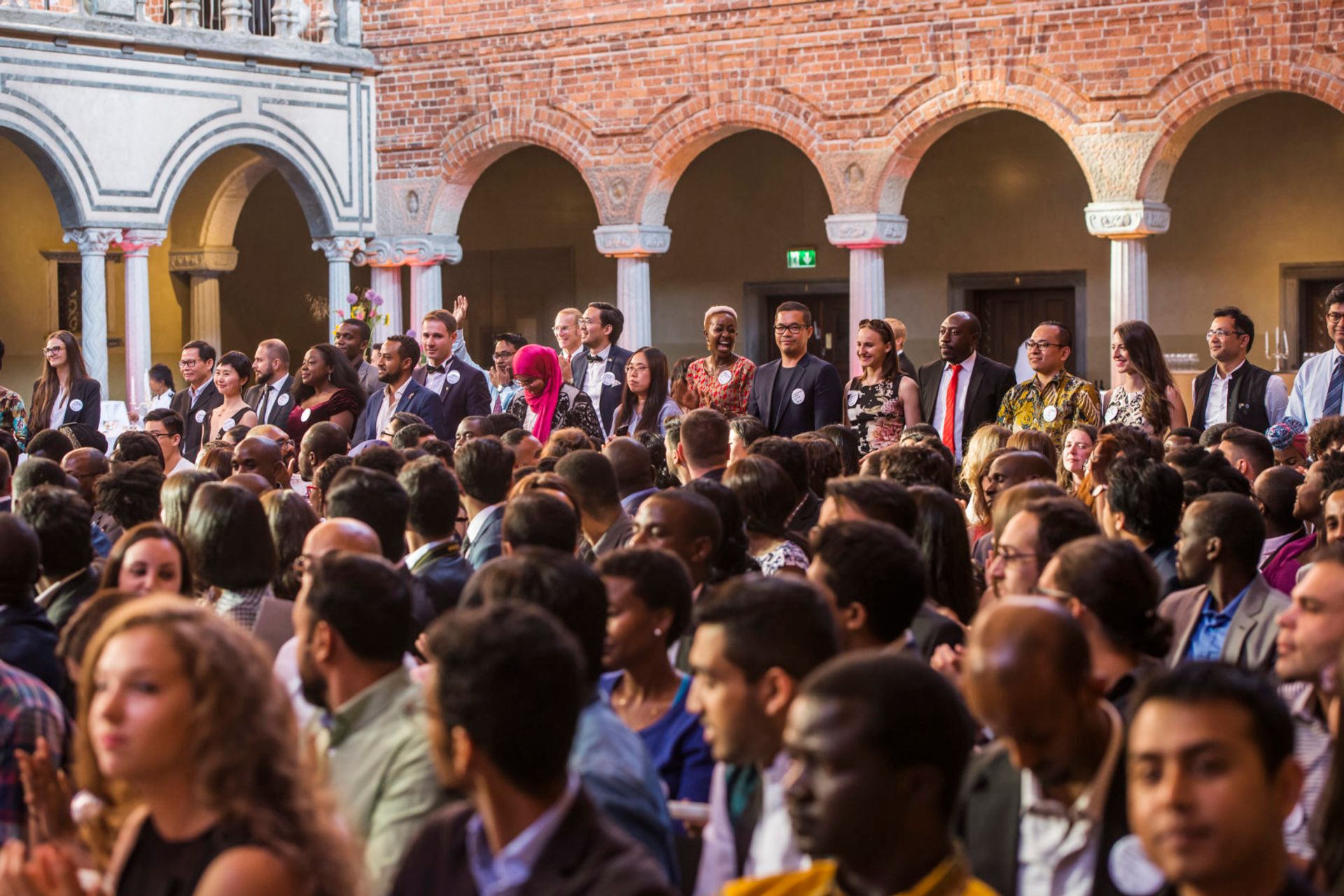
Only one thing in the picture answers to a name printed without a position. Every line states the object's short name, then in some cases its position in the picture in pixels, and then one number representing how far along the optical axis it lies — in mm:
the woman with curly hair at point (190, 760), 2297
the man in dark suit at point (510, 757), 2291
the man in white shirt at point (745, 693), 2789
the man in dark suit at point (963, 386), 8367
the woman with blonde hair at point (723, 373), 8719
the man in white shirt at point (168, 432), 7871
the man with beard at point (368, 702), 2898
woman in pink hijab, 8508
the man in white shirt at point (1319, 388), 8672
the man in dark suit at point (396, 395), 8859
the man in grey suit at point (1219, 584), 4184
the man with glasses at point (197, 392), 9617
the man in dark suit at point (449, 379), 9297
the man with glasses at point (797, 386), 8547
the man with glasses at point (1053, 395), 7742
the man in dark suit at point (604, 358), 9438
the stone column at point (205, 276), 18531
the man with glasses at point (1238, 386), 8297
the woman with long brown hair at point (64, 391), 10133
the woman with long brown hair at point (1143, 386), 7879
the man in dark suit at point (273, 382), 9125
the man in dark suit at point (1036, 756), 2602
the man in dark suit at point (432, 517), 5023
